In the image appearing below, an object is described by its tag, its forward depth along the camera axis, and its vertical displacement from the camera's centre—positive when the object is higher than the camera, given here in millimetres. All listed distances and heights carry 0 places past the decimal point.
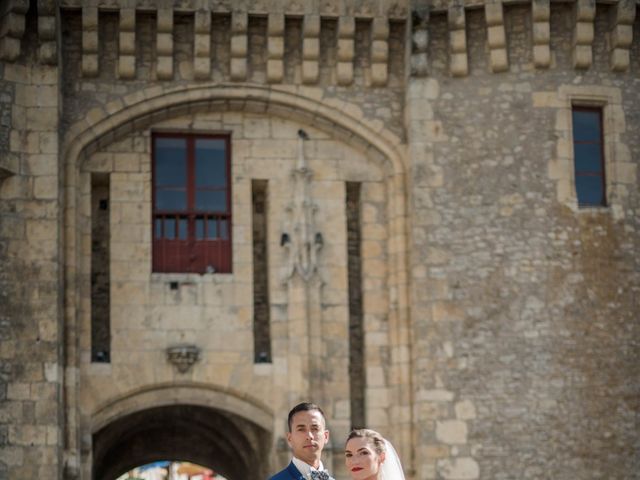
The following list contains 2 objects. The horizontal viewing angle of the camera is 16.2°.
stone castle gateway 25107 +1222
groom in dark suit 12532 -642
